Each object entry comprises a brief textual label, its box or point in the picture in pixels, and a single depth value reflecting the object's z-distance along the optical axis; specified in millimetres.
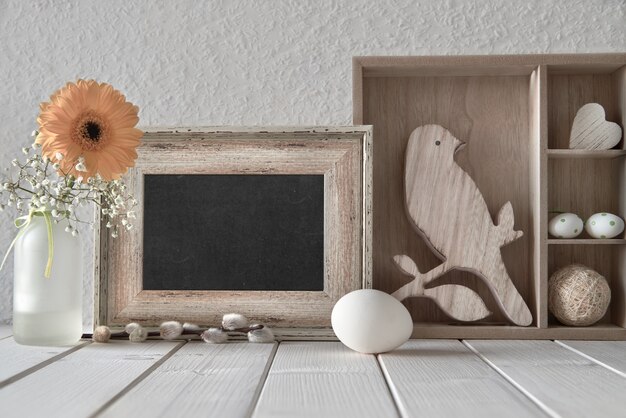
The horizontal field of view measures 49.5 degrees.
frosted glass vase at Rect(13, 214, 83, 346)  1023
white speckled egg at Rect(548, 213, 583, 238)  1152
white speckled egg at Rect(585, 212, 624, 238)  1145
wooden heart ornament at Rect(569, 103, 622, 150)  1159
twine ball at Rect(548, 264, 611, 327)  1121
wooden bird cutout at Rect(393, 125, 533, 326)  1149
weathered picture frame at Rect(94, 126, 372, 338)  1117
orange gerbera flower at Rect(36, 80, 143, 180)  972
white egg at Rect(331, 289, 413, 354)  955
